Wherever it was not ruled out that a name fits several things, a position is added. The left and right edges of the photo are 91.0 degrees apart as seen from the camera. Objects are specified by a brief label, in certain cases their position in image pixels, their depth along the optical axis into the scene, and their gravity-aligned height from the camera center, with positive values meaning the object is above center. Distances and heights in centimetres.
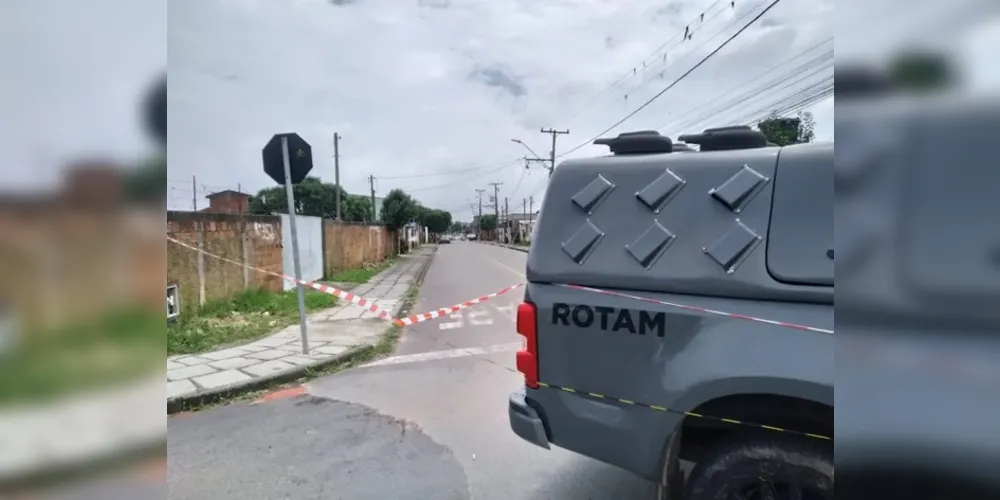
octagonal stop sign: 573 +99
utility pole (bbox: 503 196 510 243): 7500 +270
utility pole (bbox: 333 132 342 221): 2531 +395
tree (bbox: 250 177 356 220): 1085 +233
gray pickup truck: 181 -33
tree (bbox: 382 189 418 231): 3136 +204
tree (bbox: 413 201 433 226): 3928 +265
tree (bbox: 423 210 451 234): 6884 +291
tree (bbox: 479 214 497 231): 9461 +333
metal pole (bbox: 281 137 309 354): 594 -8
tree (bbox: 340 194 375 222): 4203 +296
